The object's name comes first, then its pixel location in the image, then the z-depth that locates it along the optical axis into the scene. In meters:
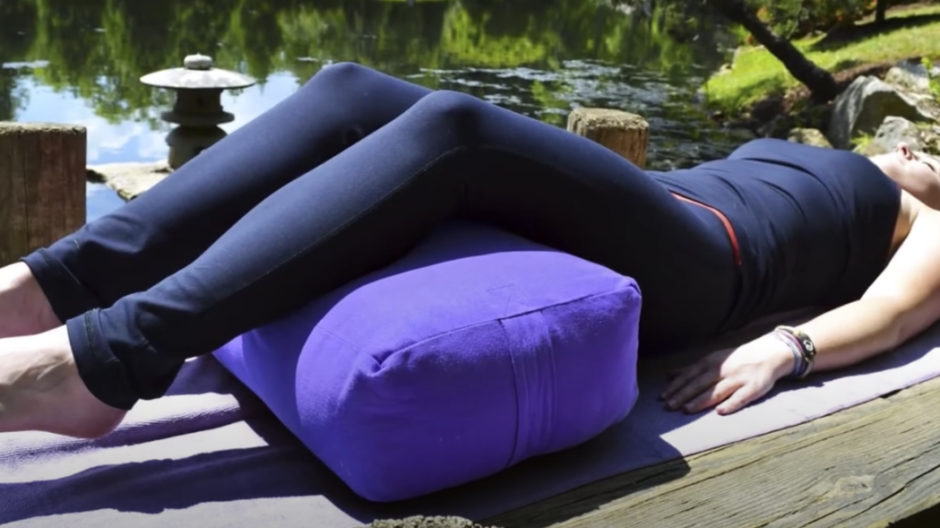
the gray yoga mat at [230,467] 1.25
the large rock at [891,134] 7.35
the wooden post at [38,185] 2.46
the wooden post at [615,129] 2.95
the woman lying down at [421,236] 1.25
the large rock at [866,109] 9.22
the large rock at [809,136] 10.08
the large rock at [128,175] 6.26
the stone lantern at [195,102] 4.65
